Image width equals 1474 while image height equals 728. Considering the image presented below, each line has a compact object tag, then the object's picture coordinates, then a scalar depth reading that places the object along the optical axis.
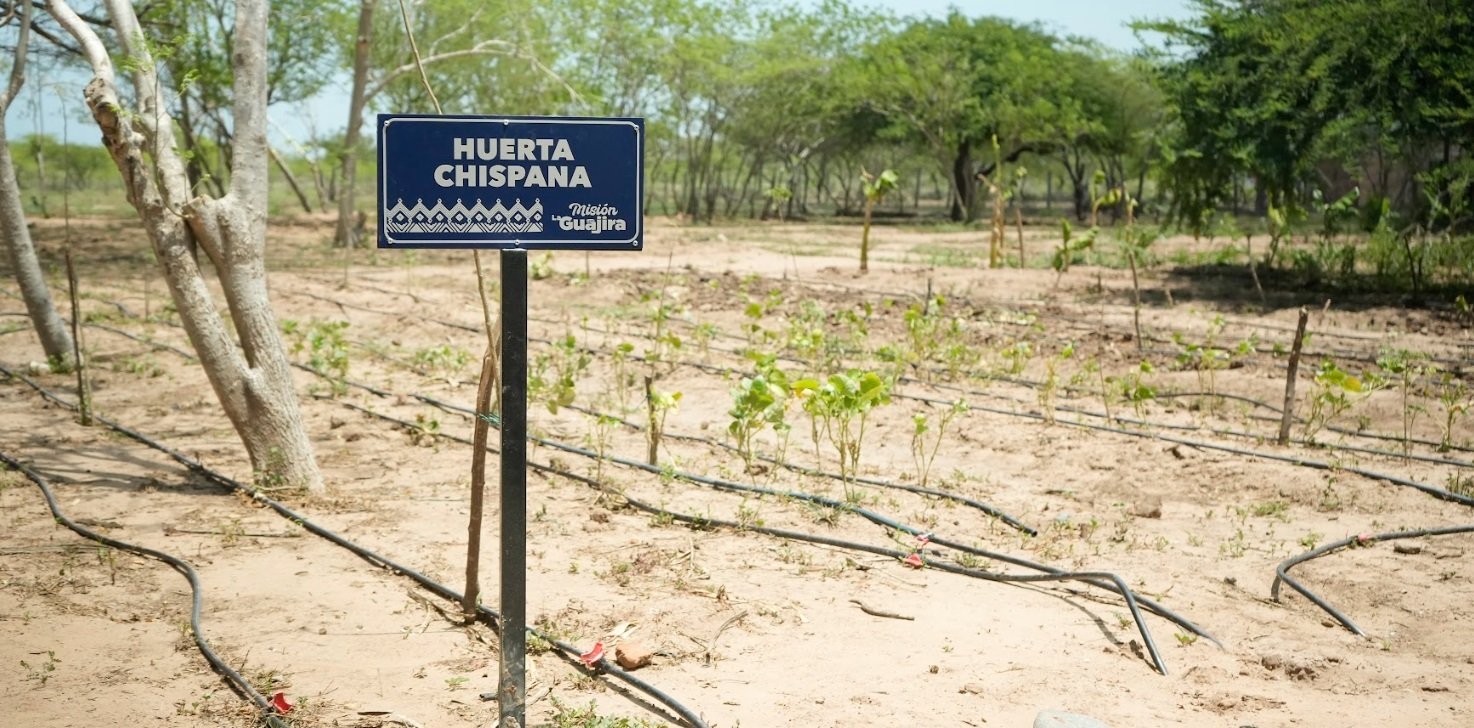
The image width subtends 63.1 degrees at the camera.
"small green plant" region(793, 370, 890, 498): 5.27
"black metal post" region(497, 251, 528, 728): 2.74
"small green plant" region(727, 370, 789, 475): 5.39
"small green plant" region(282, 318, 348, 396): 7.75
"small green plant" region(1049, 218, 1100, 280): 13.06
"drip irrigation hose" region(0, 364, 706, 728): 3.23
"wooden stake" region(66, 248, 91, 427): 6.39
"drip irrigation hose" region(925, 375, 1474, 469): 5.71
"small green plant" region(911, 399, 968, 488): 5.46
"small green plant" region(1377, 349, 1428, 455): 6.32
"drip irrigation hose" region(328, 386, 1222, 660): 4.02
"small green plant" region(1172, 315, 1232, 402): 7.36
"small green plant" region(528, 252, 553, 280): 11.50
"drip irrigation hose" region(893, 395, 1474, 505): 5.31
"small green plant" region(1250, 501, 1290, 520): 5.29
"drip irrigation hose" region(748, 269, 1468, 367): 8.77
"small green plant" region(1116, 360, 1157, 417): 6.77
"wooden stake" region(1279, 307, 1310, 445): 6.13
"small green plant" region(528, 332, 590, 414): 6.26
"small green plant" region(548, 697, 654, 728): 3.11
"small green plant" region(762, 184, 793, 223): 36.66
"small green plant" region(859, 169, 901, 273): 14.45
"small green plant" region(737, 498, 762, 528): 4.91
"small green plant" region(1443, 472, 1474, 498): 5.46
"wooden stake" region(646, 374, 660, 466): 5.68
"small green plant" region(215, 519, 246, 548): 4.62
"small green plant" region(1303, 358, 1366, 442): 6.09
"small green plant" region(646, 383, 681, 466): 5.56
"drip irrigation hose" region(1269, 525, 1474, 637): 4.07
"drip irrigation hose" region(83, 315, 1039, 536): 4.98
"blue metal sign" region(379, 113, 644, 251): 2.67
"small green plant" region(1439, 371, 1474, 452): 6.12
